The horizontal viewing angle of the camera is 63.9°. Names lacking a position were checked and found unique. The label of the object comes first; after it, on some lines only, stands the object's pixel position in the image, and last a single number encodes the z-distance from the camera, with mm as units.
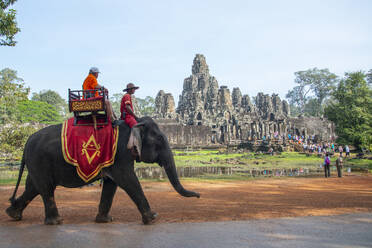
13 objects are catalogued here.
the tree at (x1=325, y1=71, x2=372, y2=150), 30219
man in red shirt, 5839
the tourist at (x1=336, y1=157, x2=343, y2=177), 16203
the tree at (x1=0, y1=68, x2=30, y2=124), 14492
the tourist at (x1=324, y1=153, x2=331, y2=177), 16317
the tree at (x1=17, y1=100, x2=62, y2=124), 50531
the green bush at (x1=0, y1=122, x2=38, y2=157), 17625
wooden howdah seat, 5457
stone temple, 55625
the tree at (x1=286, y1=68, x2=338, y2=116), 84750
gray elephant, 5449
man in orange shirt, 5559
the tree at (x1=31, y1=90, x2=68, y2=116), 65075
